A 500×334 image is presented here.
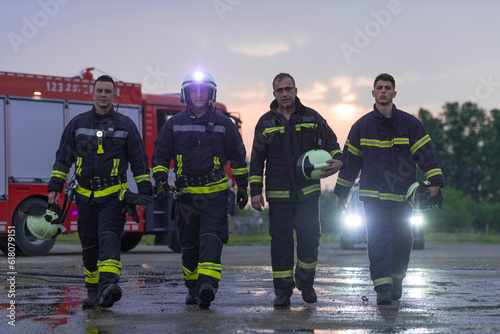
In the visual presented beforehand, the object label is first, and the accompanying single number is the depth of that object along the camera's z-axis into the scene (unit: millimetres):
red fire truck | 15867
